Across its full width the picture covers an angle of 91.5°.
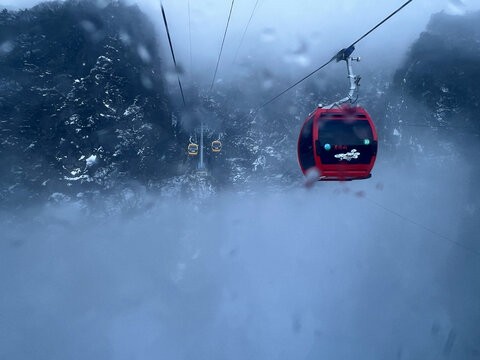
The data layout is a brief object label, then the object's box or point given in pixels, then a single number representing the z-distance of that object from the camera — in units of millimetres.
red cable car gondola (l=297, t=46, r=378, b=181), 7992
